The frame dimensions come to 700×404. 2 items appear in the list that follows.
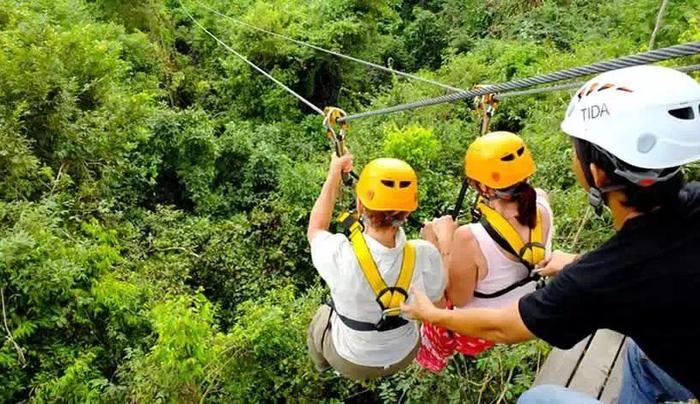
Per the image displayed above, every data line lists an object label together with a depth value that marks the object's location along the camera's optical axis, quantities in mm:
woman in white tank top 2227
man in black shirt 1262
